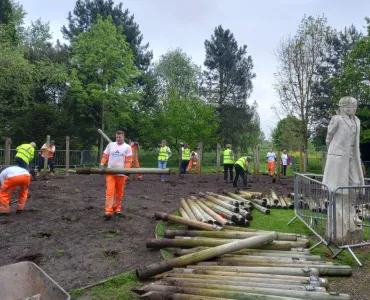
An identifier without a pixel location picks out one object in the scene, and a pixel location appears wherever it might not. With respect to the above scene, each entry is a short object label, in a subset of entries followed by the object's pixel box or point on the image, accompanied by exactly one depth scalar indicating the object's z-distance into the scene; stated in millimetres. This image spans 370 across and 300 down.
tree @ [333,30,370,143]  21484
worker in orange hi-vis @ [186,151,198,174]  22984
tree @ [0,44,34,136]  23922
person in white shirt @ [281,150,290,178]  22297
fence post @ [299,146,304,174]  18961
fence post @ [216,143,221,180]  18758
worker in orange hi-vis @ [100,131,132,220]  8039
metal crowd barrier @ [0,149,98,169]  19750
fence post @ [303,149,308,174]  18503
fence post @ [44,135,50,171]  16666
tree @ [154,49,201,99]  45844
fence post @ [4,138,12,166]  13977
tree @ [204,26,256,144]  41156
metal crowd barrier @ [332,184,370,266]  6227
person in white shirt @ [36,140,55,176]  17672
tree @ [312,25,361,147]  29906
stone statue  6430
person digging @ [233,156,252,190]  14391
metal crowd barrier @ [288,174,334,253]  6203
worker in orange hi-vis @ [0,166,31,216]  8070
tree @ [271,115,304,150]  27625
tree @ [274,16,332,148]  27188
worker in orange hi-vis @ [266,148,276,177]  21406
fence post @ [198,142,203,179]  18675
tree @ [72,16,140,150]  31141
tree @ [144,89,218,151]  32250
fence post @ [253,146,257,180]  19328
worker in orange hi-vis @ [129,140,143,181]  15747
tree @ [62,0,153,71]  38125
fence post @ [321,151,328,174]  17338
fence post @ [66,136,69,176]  17250
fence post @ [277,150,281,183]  18234
